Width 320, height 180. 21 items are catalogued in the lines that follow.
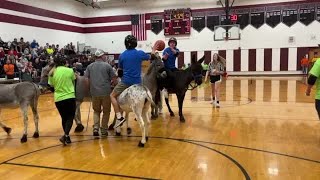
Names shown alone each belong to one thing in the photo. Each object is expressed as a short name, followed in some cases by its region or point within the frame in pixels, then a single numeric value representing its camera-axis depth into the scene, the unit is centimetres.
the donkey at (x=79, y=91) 785
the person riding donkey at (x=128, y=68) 677
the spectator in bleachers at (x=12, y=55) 1777
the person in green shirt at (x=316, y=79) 590
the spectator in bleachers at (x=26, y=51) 2109
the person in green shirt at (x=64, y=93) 659
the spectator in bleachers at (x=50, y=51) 2321
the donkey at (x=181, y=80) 899
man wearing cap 701
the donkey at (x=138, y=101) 635
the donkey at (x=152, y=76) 780
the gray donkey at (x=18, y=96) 709
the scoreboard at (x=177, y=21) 2922
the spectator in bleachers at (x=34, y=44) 2362
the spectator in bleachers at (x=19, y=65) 1814
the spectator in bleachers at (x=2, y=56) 1779
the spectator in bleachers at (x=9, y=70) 1686
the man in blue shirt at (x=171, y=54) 939
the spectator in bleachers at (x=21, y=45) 2139
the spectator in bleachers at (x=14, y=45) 2067
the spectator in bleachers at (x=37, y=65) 2066
